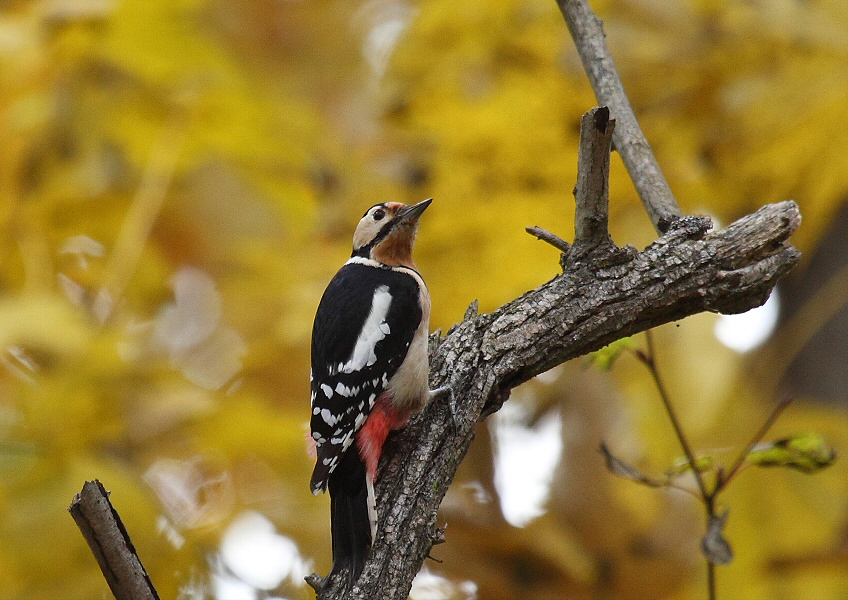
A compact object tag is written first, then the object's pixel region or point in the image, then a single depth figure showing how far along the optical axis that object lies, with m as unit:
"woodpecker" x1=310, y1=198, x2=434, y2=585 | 5.04
